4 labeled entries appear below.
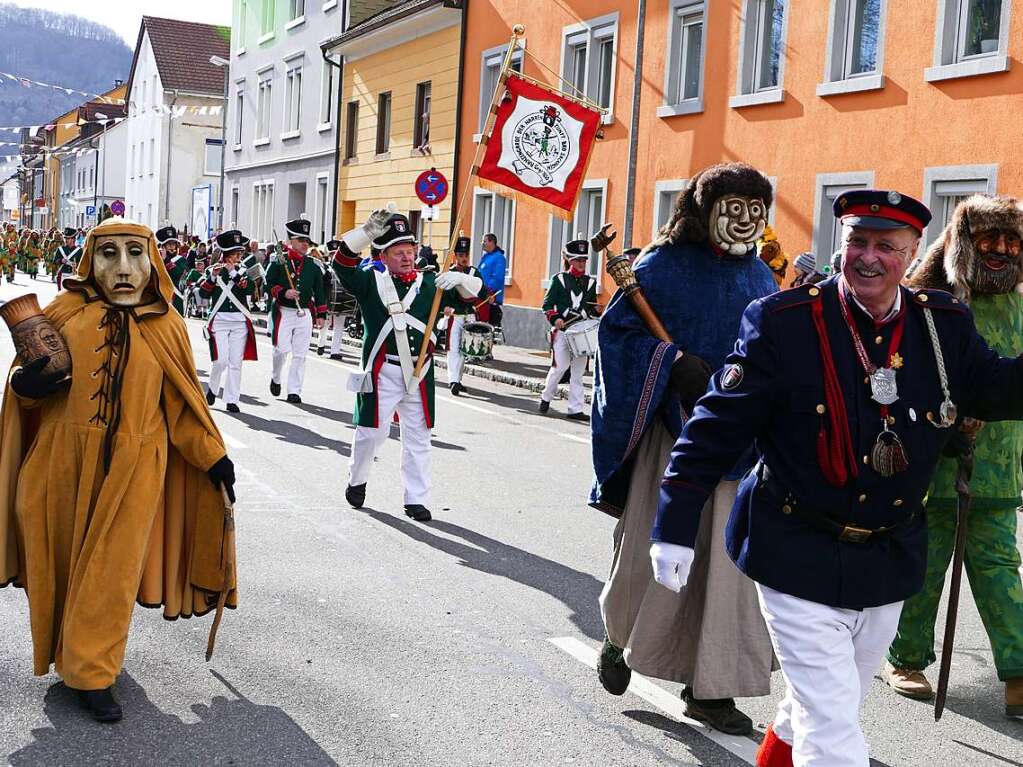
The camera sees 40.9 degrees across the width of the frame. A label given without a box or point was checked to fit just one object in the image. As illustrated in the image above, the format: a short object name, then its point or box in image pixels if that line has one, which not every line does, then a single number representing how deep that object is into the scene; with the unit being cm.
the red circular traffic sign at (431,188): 2323
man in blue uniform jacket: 342
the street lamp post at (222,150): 4454
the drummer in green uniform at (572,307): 1566
